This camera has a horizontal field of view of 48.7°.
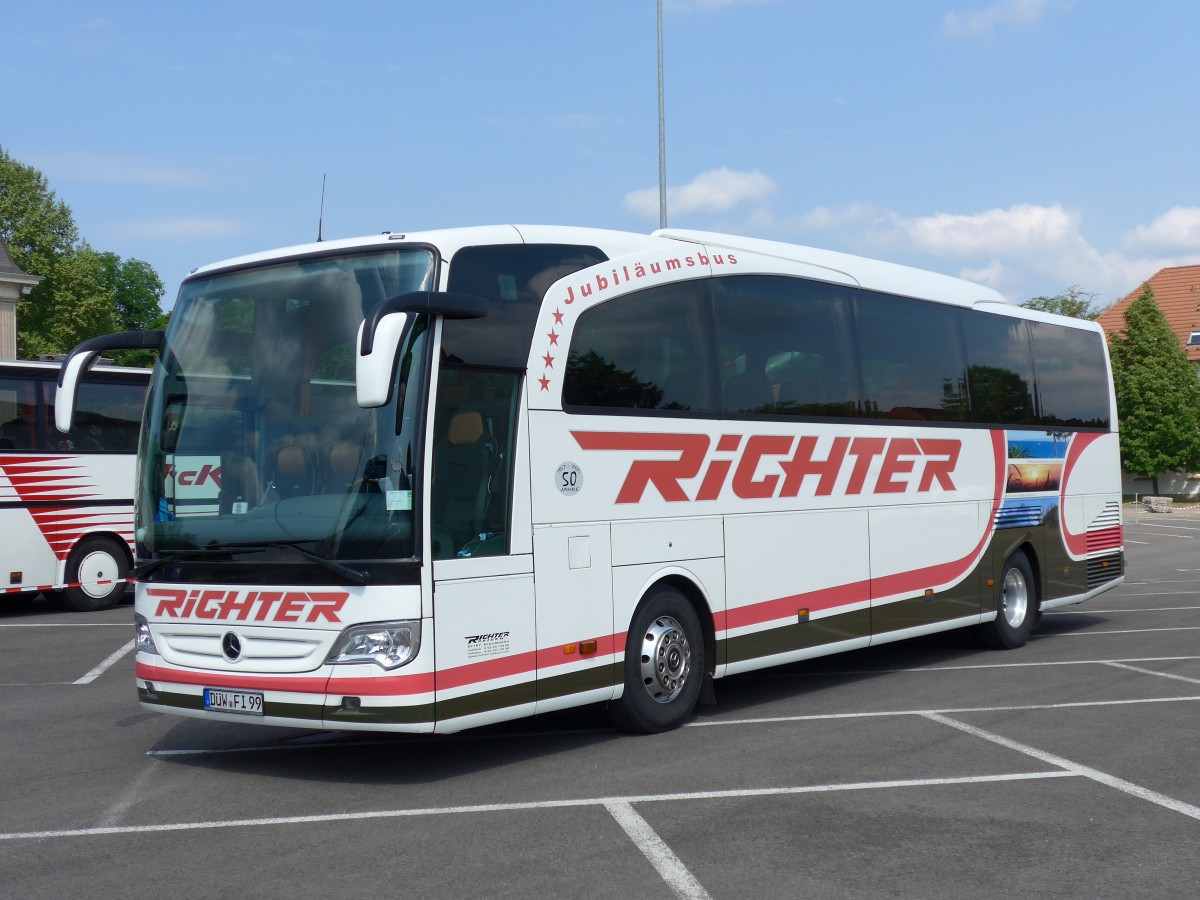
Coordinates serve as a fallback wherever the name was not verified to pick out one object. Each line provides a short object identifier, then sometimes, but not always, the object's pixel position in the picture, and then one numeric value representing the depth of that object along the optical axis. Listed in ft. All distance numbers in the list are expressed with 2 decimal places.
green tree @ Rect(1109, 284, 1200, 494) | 196.24
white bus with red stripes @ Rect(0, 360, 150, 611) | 58.70
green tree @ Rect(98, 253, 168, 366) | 264.72
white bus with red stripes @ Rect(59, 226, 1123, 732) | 24.29
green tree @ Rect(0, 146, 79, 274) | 211.20
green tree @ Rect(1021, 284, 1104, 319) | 261.44
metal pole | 79.92
